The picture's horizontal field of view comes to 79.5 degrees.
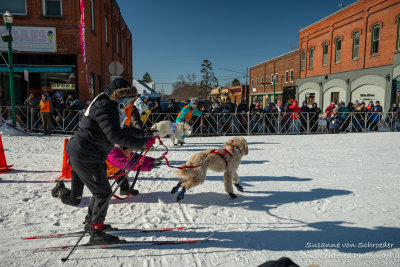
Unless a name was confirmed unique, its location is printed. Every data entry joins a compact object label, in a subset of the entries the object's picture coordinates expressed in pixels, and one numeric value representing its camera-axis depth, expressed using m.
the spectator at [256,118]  12.71
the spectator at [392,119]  13.66
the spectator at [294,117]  12.91
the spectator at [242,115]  12.67
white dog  8.41
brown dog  3.87
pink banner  12.47
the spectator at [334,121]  13.02
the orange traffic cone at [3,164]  5.40
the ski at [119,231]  2.92
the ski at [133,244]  2.71
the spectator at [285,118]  12.95
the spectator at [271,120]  12.98
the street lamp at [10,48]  10.09
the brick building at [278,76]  29.95
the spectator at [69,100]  12.02
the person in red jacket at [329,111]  13.29
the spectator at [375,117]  13.27
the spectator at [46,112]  10.34
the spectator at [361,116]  13.49
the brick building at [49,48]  12.85
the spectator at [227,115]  12.65
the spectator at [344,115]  13.36
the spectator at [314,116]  13.07
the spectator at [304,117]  13.10
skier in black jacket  2.56
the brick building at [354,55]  16.19
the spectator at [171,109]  12.70
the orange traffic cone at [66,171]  4.74
